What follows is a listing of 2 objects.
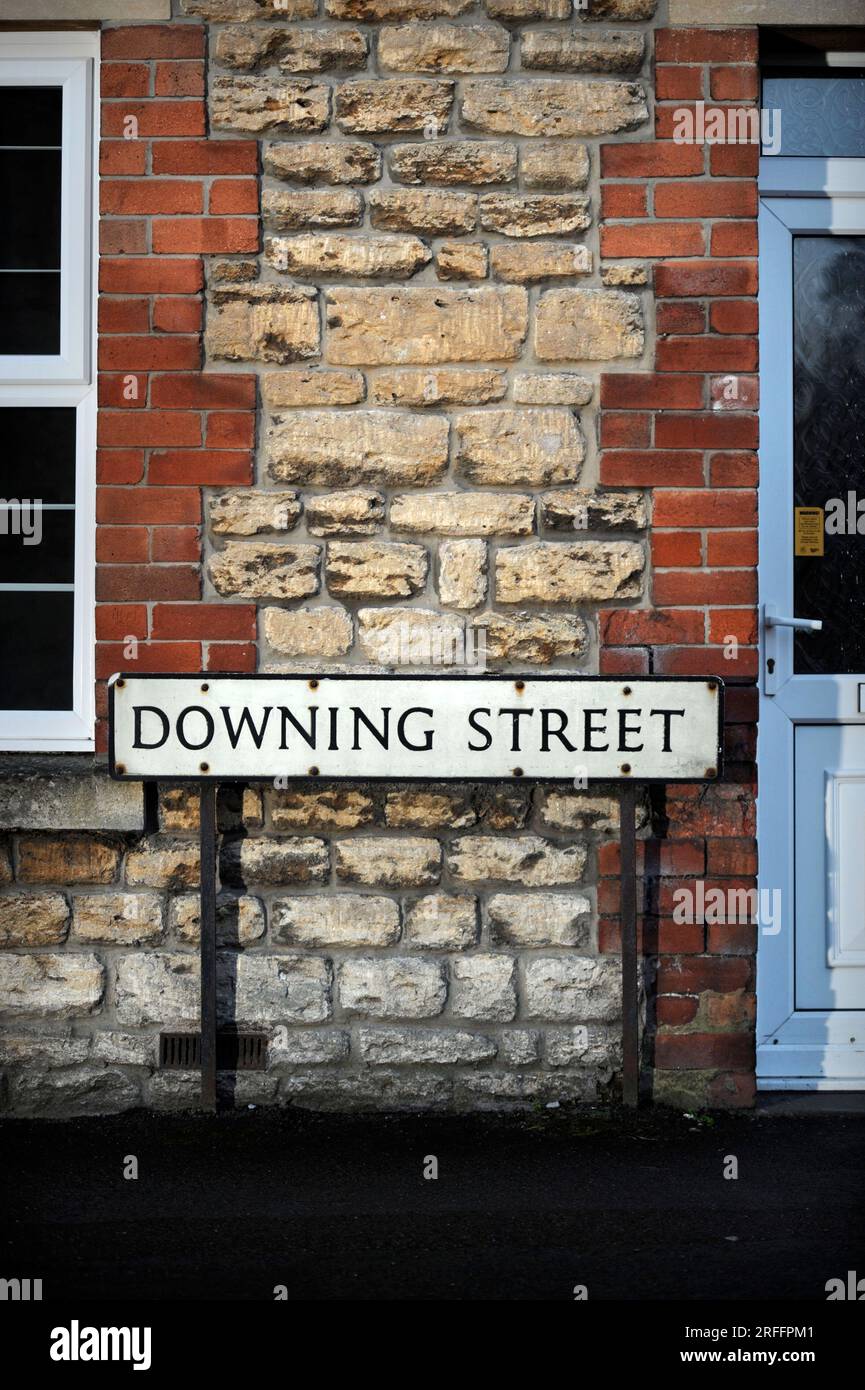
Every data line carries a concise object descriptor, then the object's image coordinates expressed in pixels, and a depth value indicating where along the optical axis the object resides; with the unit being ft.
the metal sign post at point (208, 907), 12.61
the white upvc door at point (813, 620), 13.88
